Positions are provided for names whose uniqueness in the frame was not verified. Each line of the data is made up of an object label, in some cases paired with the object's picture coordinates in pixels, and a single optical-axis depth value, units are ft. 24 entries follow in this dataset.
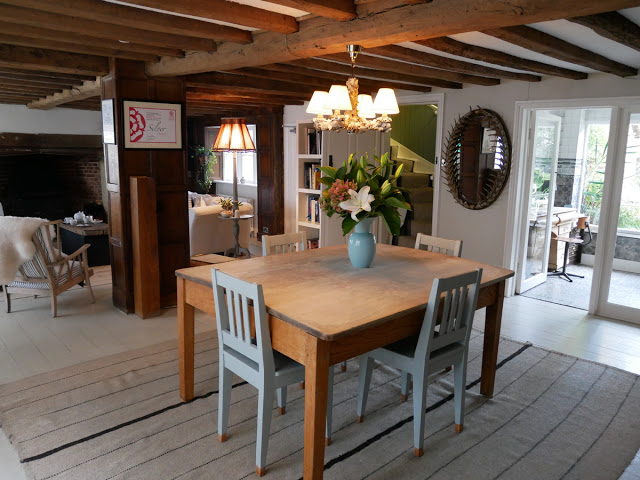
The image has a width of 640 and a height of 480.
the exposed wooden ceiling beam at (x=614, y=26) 7.59
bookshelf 18.90
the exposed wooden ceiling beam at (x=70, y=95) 16.25
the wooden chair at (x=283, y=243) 10.75
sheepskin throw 13.30
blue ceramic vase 9.14
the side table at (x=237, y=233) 18.50
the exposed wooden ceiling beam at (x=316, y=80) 13.89
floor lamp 17.80
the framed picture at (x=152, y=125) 13.28
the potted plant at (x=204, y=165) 31.17
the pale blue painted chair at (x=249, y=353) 6.89
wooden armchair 13.71
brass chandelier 8.89
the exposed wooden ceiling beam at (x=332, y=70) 12.09
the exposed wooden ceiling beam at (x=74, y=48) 10.30
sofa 19.53
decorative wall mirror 15.60
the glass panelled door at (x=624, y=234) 13.79
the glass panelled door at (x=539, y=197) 16.10
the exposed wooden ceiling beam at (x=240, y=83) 14.47
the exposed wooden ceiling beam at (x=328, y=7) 6.71
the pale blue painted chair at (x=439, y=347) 7.47
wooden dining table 6.43
